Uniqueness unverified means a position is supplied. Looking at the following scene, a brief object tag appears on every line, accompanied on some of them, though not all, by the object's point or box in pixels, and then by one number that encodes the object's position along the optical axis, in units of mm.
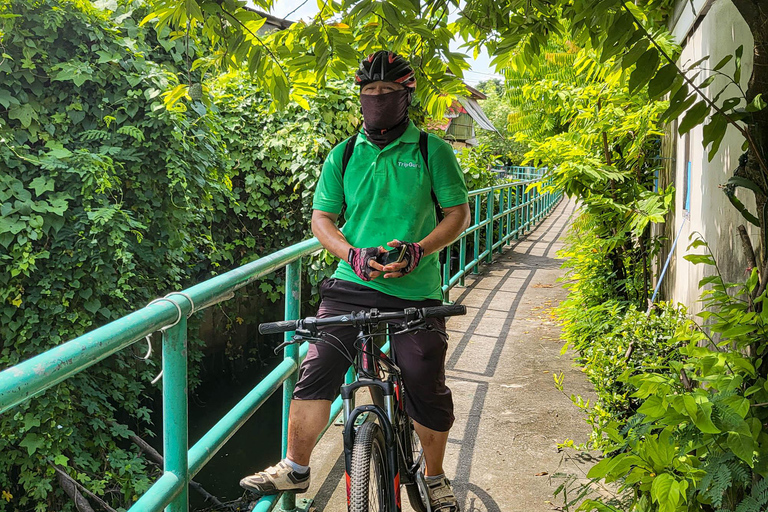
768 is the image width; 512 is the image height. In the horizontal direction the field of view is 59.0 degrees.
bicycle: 2160
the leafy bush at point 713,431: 1996
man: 2514
